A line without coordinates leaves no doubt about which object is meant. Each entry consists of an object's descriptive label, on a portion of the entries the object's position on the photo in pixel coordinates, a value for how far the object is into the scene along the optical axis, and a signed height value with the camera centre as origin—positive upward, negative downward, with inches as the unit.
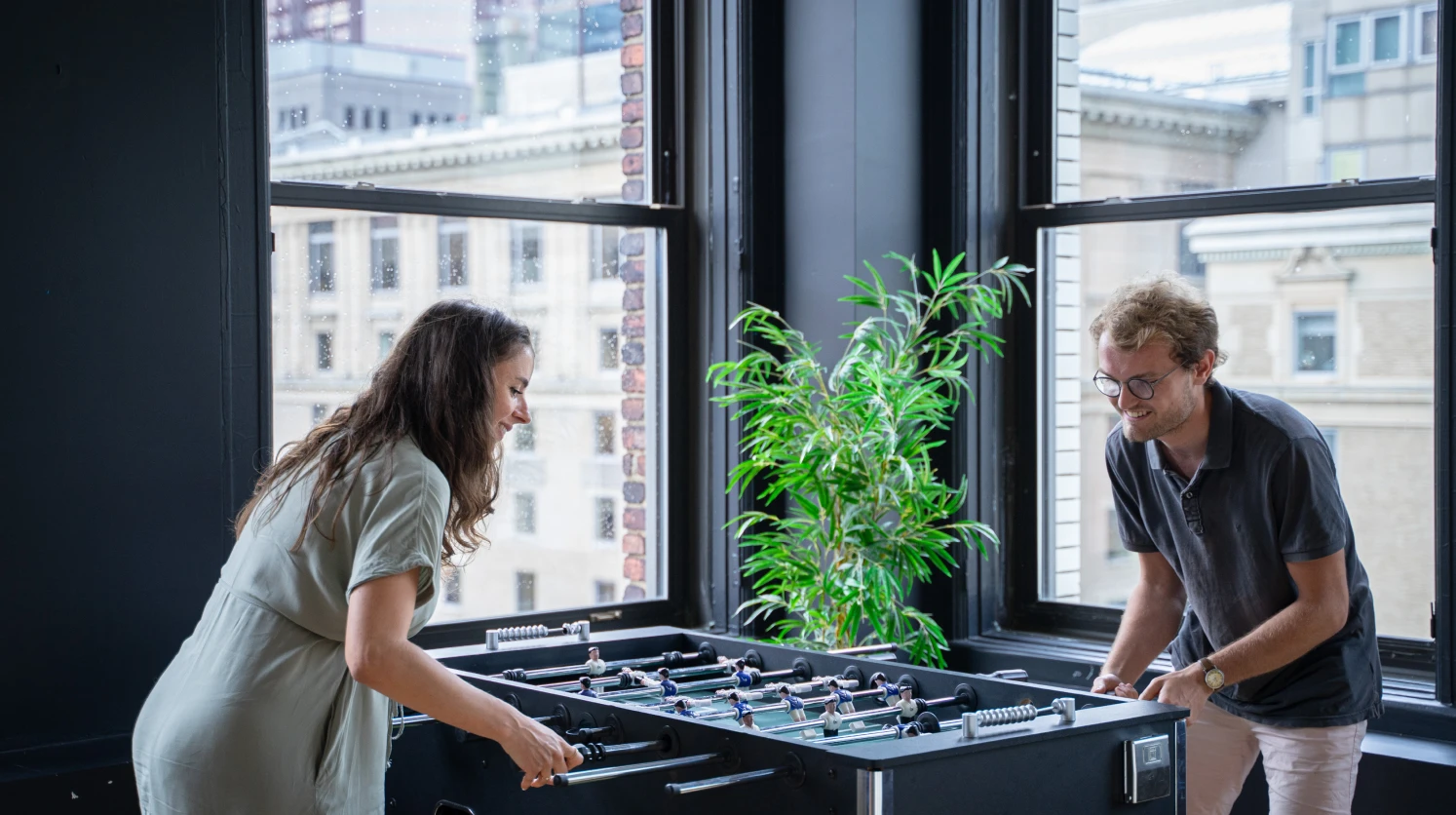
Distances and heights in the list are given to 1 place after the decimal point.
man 107.0 -15.8
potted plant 153.6 -13.6
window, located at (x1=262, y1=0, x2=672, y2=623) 156.5 +14.0
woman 86.5 -16.7
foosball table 88.3 -27.0
